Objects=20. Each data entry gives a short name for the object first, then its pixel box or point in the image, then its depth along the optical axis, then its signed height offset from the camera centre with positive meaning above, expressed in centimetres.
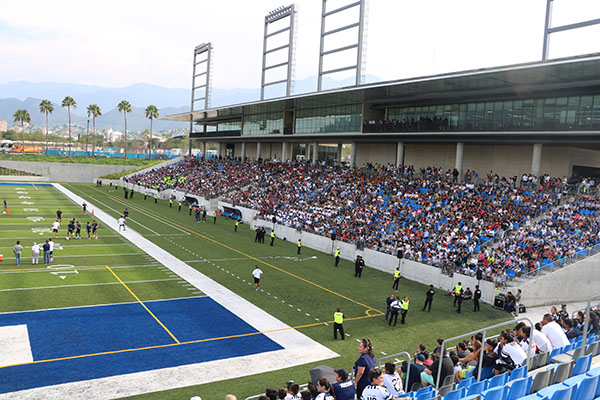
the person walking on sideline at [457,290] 1983 -527
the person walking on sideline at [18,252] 2225 -526
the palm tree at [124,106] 10606 +1103
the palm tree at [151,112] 10233 +961
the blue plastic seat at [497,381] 827 -382
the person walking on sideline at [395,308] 1722 -539
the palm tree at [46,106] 10631 +985
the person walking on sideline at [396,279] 2270 -569
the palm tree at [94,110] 10775 +973
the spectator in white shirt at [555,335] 1061 -375
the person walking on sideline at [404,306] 1744 -535
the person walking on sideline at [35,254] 2297 -544
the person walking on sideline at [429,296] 1964 -554
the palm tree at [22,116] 10725 +729
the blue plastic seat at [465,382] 875 -414
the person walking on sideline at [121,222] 3406 -528
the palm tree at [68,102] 10598 +1121
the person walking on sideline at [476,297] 2022 -563
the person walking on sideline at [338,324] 1539 -550
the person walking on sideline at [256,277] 2081 -545
